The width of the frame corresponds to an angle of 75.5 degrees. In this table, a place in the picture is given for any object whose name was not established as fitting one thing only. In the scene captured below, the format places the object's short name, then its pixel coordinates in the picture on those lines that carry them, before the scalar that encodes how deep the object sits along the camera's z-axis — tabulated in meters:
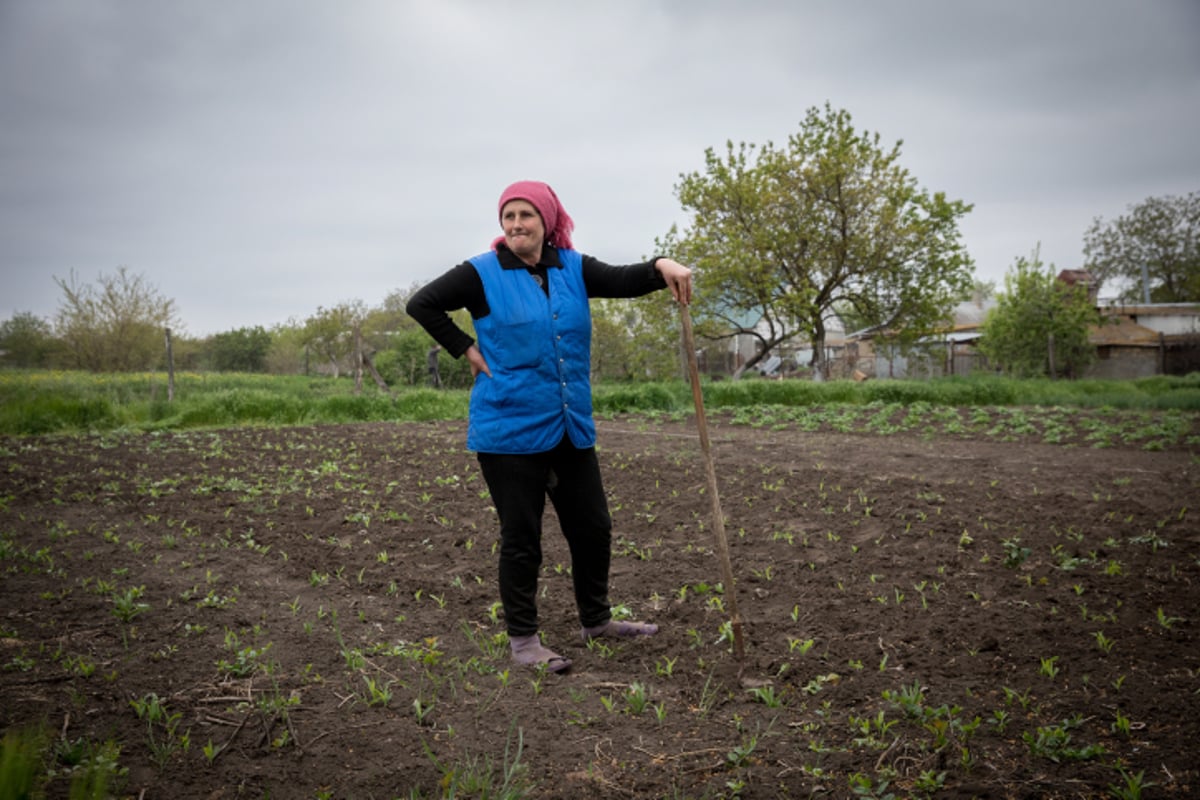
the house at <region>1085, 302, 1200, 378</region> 24.41
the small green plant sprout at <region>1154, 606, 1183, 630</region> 3.16
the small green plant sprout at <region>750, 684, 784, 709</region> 2.76
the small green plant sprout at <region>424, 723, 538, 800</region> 2.13
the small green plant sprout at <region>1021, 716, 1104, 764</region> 2.30
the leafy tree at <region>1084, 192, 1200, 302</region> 41.09
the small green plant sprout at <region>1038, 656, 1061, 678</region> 2.83
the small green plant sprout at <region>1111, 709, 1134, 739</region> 2.41
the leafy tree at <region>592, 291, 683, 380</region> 21.17
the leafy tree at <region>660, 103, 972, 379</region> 18.77
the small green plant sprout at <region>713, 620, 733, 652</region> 3.29
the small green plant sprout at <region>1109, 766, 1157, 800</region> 2.07
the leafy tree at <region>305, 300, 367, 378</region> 25.38
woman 3.04
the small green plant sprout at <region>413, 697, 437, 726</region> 2.64
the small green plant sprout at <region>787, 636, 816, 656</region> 3.18
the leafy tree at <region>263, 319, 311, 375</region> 27.06
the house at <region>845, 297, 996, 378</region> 20.78
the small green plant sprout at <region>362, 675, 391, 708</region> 2.77
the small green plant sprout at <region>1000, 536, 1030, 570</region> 4.02
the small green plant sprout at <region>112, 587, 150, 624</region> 3.55
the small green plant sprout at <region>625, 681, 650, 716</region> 2.74
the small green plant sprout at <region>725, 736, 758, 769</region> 2.37
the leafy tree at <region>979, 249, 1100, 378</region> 21.81
